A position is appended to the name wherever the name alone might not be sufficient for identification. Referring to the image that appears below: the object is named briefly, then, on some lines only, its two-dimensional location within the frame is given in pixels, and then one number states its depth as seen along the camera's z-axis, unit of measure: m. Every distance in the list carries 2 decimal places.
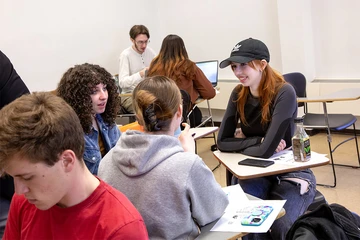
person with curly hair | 2.06
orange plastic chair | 2.58
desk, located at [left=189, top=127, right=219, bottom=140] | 3.01
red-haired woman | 2.12
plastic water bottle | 2.09
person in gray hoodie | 1.39
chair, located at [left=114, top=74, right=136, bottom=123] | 4.59
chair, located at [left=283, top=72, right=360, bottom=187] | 3.48
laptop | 5.00
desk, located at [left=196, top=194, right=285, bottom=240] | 1.46
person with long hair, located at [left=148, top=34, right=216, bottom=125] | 3.94
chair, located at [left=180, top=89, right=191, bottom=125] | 3.70
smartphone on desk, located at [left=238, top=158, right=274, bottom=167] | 2.10
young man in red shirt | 0.97
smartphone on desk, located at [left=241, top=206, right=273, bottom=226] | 1.51
